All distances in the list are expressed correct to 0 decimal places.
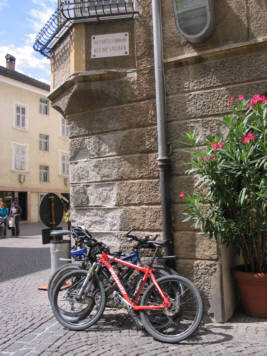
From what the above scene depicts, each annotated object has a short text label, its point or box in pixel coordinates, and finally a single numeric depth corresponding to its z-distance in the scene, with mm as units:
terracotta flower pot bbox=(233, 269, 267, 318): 4043
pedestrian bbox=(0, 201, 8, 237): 15198
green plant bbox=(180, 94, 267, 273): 3752
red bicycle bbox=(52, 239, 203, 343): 3697
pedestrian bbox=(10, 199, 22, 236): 15730
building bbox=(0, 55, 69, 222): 26312
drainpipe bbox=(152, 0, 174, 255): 4488
